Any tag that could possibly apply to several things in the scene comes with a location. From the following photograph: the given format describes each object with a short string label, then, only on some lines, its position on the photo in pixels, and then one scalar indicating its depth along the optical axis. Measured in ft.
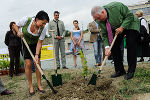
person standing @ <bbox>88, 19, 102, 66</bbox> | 16.51
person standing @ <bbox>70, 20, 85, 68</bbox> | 17.53
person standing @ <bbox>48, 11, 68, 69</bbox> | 16.89
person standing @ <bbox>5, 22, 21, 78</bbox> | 16.19
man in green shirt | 9.71
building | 118.86
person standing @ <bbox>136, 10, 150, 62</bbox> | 14.69
